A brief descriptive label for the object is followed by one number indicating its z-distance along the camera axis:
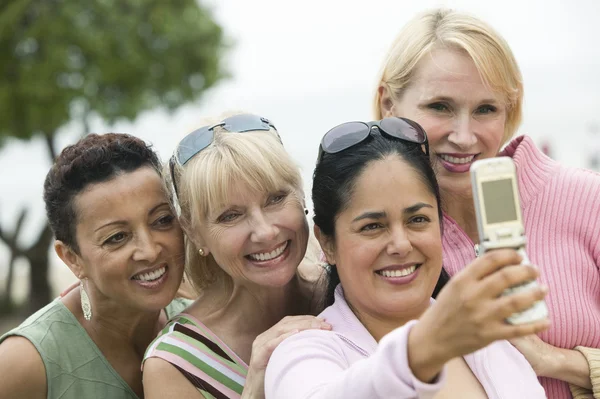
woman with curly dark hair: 3.48
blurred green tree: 10.44
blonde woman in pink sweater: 3.24
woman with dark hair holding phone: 2.58
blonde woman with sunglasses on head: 3.13
